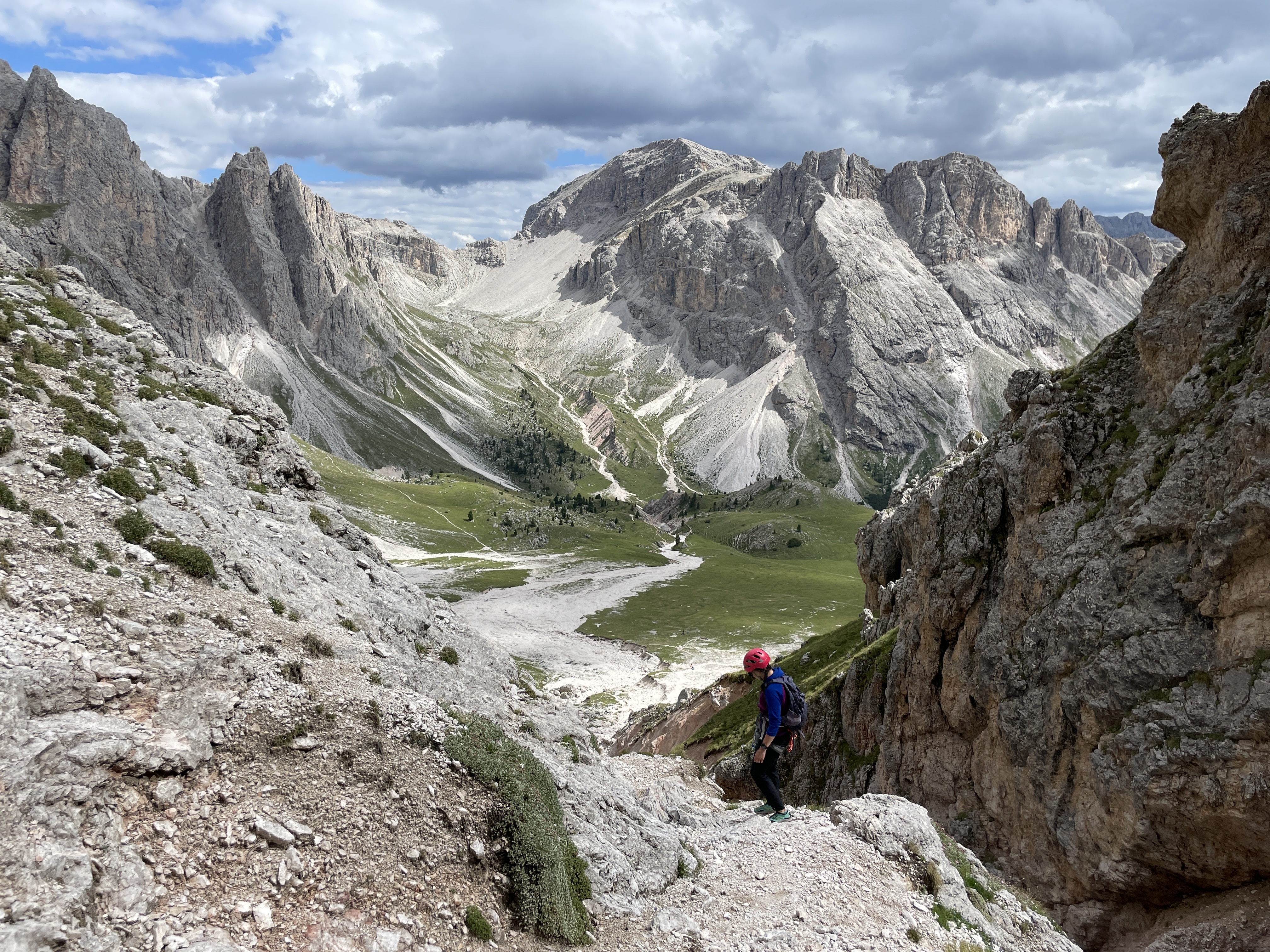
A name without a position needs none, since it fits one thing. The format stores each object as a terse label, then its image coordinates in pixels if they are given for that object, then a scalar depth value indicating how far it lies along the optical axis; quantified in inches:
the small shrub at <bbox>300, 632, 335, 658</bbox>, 627.5
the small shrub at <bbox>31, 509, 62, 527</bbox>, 582.2
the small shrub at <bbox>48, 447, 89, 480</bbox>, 657.6
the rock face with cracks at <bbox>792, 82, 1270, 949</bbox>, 777.6
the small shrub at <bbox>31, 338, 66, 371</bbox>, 784.3
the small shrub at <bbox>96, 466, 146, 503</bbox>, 681.0
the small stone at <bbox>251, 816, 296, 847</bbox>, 457.7
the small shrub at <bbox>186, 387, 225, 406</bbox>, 990.4
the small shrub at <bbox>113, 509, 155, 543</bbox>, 629.6
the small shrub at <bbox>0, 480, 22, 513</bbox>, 578.6
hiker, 757.9
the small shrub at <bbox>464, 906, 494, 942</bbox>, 485.4
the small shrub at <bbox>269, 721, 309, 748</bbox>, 513.3
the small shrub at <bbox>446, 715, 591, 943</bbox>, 528.4
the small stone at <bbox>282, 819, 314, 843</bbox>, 469.4
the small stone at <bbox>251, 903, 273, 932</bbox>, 419.2
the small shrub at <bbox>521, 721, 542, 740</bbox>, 791.1
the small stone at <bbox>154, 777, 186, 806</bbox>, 447.8
